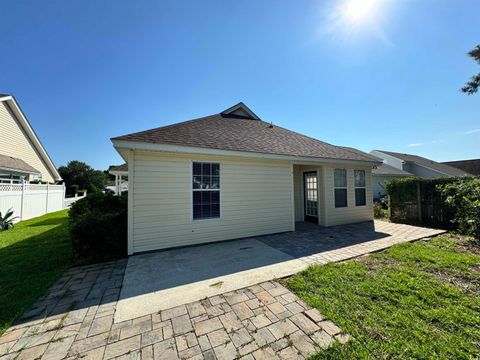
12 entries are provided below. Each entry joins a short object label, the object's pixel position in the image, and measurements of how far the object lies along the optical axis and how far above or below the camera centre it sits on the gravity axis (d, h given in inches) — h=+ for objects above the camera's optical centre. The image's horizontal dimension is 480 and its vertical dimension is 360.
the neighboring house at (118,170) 417.0 +46.7
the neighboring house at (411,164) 938.1 +117.4
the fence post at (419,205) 319.9 -30.3
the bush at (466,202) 223.1 -20.0
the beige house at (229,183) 197.8 +7.9
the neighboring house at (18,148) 486.6 +139.1
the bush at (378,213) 391.2 -53.4
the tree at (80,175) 1323.5 +113.0
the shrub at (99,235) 185.3 -45.0
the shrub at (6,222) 338.7 -54.2
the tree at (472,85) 278.8 +151.3
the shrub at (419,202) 297.7 -26.0
